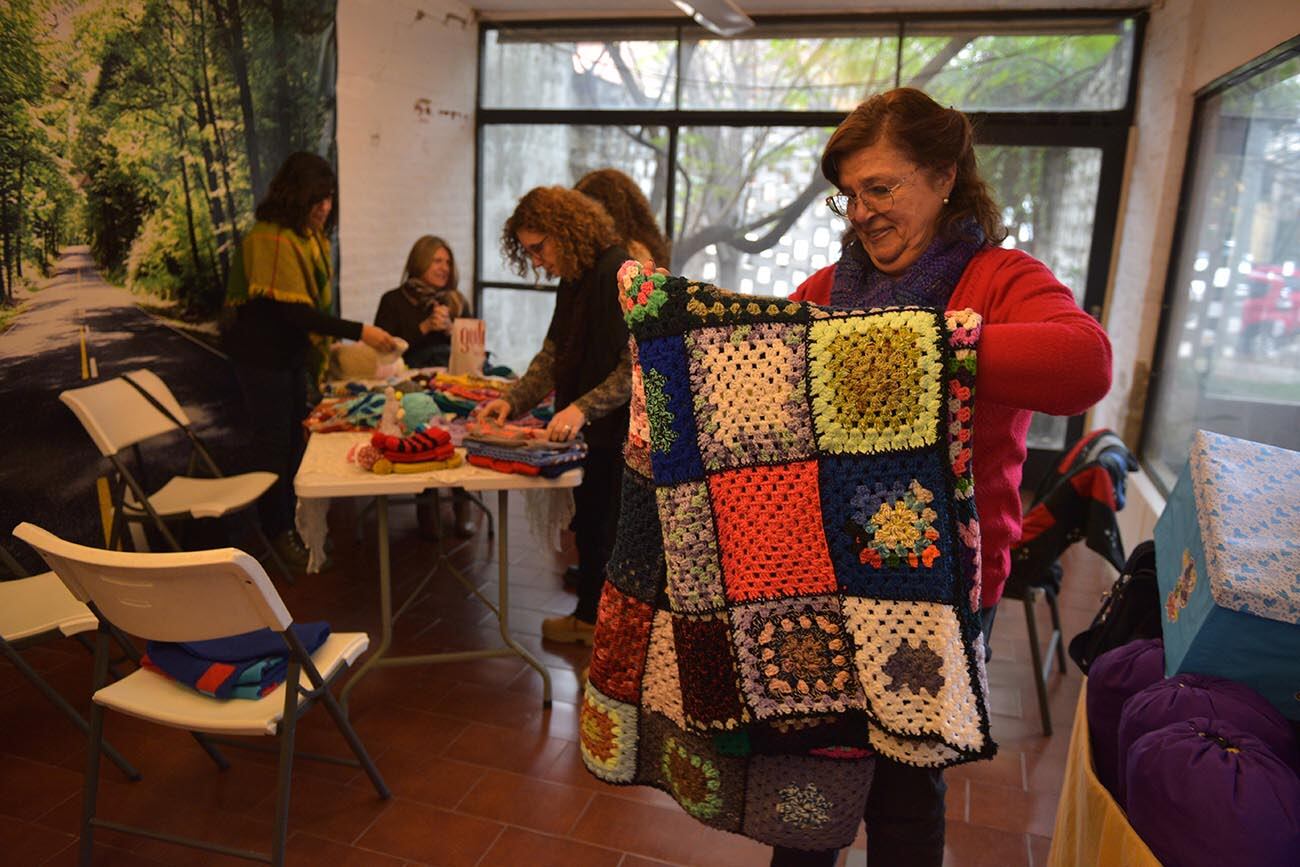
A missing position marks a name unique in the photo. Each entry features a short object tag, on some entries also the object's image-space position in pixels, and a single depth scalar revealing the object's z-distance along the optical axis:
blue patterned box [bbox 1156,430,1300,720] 1.17
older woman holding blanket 1.25
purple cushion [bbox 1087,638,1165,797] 1.42
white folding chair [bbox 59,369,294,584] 3.03
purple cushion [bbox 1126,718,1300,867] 1.03
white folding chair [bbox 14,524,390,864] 1.71
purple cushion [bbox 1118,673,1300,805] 1.16
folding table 2.47
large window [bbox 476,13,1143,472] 5.12
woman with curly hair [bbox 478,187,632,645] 2.65
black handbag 1.66
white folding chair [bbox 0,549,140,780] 2.25
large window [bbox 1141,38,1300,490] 2.84
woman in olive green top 3.63
